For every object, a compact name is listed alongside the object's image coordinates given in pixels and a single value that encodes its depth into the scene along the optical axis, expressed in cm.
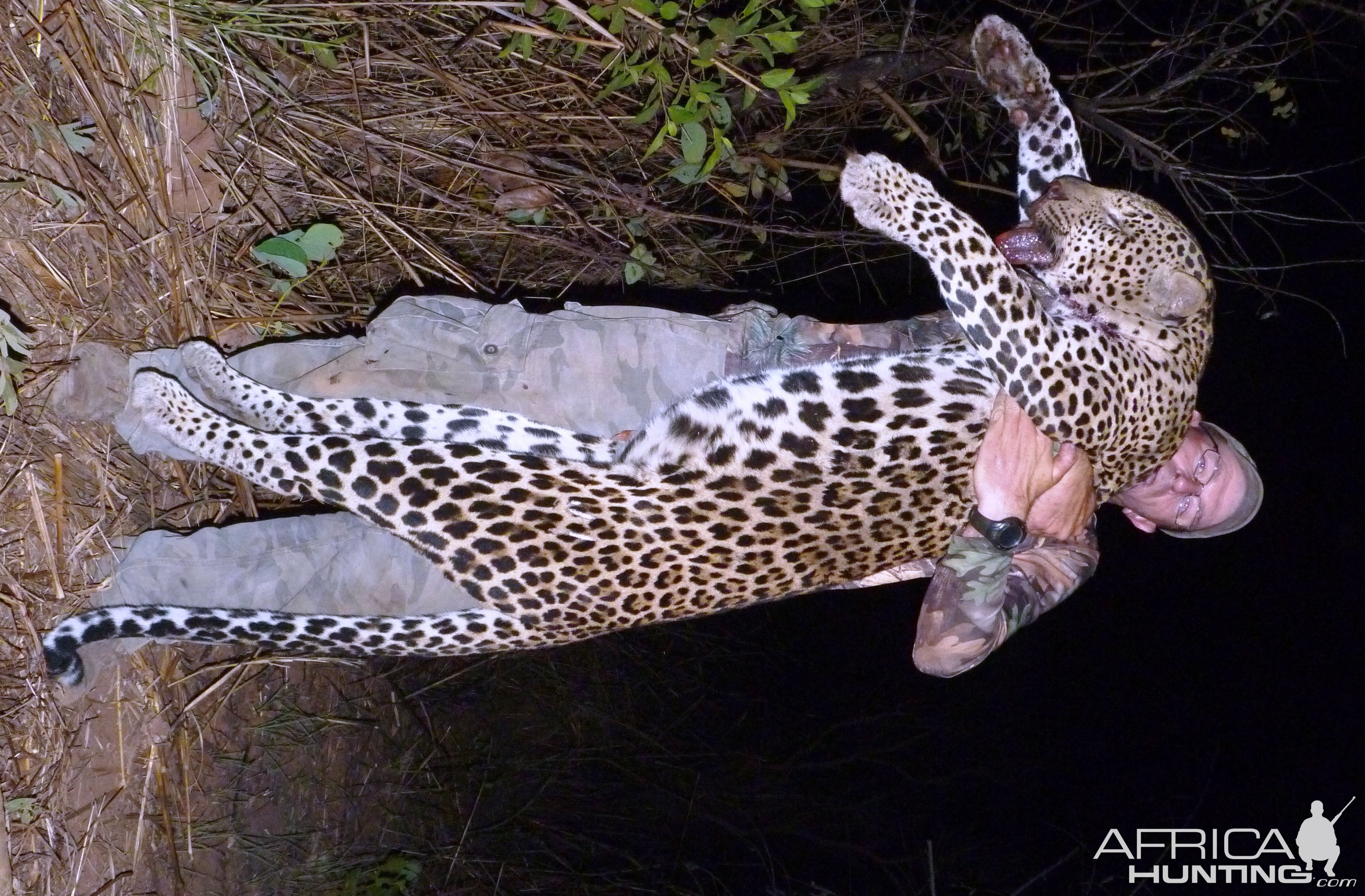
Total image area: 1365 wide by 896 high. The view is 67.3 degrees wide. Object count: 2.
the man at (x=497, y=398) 305
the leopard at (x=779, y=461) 277
